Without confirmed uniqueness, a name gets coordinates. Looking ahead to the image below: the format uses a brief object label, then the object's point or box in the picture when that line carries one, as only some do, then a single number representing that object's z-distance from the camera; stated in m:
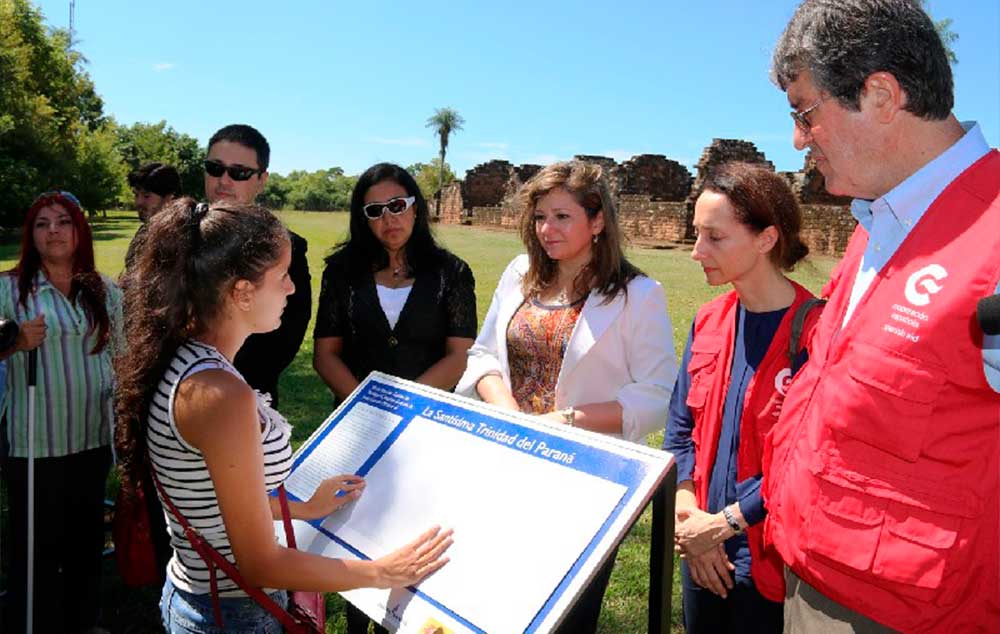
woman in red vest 2.38
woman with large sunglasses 3.56
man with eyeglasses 1.56
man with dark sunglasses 3.50
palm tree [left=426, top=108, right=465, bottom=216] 65.94
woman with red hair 3.46
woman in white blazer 2.87
